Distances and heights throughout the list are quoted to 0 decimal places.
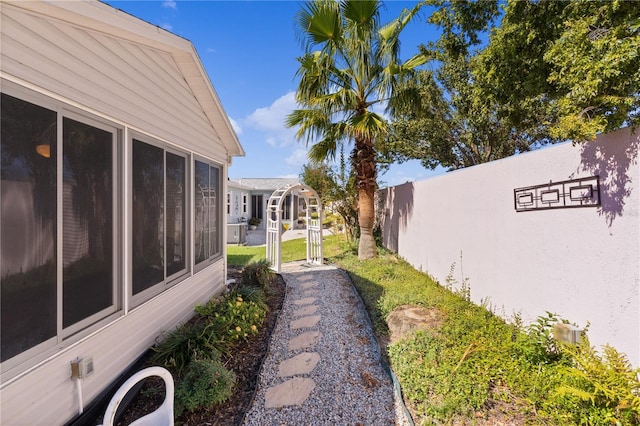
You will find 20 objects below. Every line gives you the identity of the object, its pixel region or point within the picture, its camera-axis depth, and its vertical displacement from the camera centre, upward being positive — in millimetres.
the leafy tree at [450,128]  9875 +3674
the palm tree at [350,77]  7730 +3946
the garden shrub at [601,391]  2416 -1559
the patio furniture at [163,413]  2250 -1544
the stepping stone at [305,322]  5156 -1912
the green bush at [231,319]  4062 -1587
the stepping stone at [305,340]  4484 -1967
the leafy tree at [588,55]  2779 +1613
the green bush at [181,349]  3541 -1663
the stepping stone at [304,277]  7812 -1653
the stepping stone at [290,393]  3264 -2064
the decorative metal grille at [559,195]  3287 +245
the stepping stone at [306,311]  5645 -1865
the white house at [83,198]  2154 +208
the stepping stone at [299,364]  3831 -2026
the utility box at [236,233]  15227 -821
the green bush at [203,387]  2887 -1742
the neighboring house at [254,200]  18219 +1288
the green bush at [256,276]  6535 -1344
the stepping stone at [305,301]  6184 -1816
